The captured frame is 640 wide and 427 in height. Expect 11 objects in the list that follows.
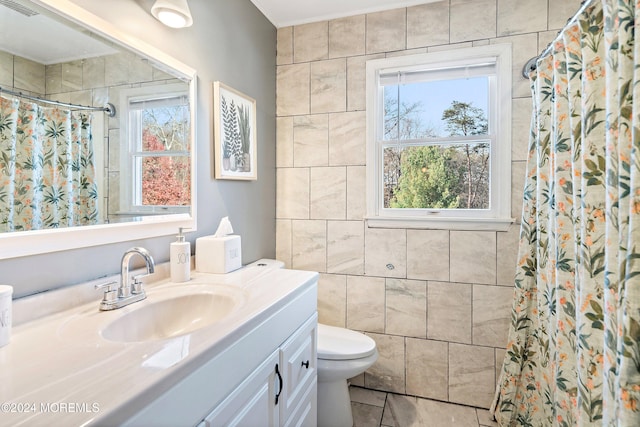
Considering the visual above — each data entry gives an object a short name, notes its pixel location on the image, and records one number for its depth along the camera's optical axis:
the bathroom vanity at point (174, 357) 0.60
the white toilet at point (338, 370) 1.71
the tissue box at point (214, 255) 1.52
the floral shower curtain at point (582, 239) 0.86
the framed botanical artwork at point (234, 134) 1.73
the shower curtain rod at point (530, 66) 1.55
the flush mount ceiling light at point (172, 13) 1.27
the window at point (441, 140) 1.98
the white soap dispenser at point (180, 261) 1.35
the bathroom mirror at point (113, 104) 0.93
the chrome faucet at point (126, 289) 1.05
